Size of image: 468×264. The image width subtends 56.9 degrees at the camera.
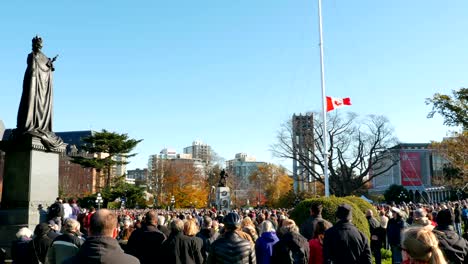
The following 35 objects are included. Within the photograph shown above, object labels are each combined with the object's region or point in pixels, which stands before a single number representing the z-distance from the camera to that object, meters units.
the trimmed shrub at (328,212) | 13.29
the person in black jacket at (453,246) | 5.07
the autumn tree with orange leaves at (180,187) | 81.31
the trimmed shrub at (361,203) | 16.24
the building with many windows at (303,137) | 51.38
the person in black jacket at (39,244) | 6.41
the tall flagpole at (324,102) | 23.58
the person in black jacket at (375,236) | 12.24
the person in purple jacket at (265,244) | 6.62
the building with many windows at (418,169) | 87.19
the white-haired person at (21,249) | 6.44
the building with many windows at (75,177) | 96.38
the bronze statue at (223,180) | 43.03
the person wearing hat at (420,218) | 6.25
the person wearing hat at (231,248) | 5.34
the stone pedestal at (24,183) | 11.11
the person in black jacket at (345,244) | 6.00
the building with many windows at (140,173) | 189.77
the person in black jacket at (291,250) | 6.26
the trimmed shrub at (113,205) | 52.56
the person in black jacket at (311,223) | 7.80
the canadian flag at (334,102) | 23.95
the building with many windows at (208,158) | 96.78
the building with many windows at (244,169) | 108.51
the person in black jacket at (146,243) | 6.75
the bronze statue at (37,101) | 11.88
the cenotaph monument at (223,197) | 41.47
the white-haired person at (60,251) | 4.95
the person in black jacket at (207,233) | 8.48
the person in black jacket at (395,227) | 11.71
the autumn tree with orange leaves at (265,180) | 105.16
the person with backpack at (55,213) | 8.54
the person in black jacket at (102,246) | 3.39
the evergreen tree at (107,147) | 56.59
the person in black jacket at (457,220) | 17.75
